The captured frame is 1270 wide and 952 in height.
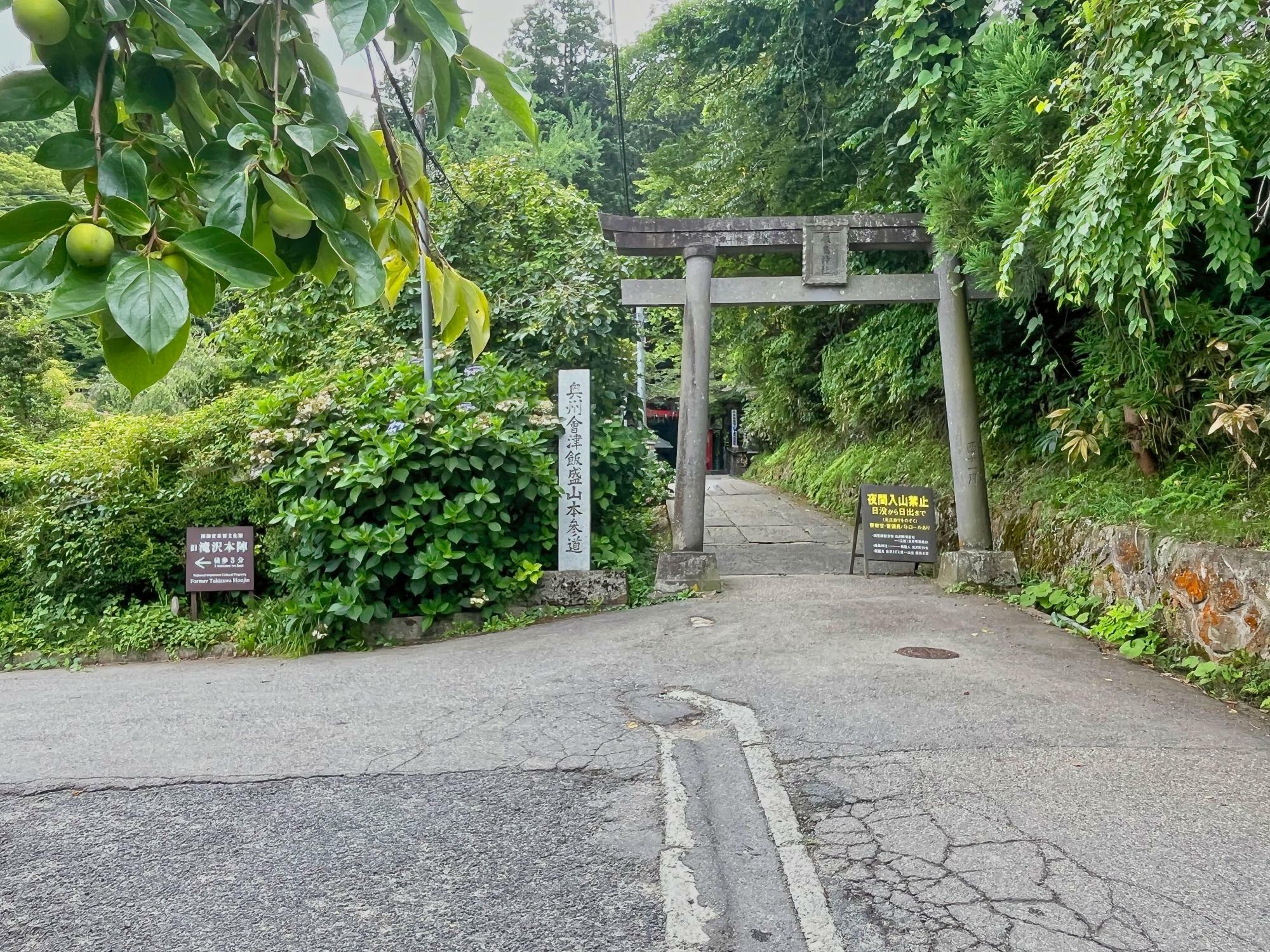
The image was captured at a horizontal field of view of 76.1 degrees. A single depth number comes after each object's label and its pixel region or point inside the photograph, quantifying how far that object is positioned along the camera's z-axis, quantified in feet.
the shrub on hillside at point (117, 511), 23.27
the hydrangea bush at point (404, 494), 20.52
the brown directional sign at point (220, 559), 22.62
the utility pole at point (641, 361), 29.27
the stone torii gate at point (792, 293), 24.11
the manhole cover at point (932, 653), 17.02
